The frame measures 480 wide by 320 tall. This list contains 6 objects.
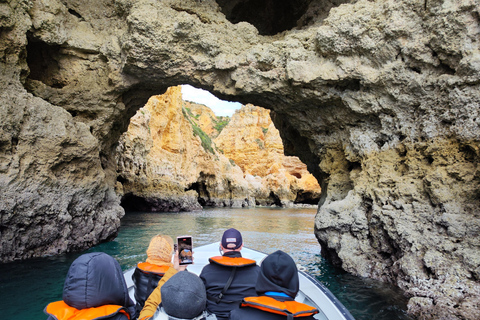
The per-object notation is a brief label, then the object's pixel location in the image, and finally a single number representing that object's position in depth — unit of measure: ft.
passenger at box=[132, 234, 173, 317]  8.44
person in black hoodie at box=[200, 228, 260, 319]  8.62
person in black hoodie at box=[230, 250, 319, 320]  5.75
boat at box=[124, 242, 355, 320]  11.23
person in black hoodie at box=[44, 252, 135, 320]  5.52
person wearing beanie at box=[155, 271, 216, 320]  6.03
